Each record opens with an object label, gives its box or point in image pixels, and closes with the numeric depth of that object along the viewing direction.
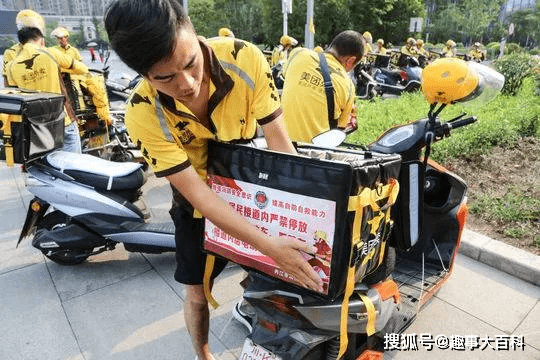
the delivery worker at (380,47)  15.77
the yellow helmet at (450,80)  1.74
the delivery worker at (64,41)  6.10
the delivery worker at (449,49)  16.14
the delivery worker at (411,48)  14.68
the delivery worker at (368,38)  13.30
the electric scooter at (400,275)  1.45
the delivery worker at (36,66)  3.54
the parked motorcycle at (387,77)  10.02
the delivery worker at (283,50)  11.80
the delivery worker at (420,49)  15.41
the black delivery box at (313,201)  1.15
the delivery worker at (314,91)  2.82
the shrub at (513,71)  8.04
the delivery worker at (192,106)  1.05
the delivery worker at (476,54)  18.84
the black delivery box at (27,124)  2.48
